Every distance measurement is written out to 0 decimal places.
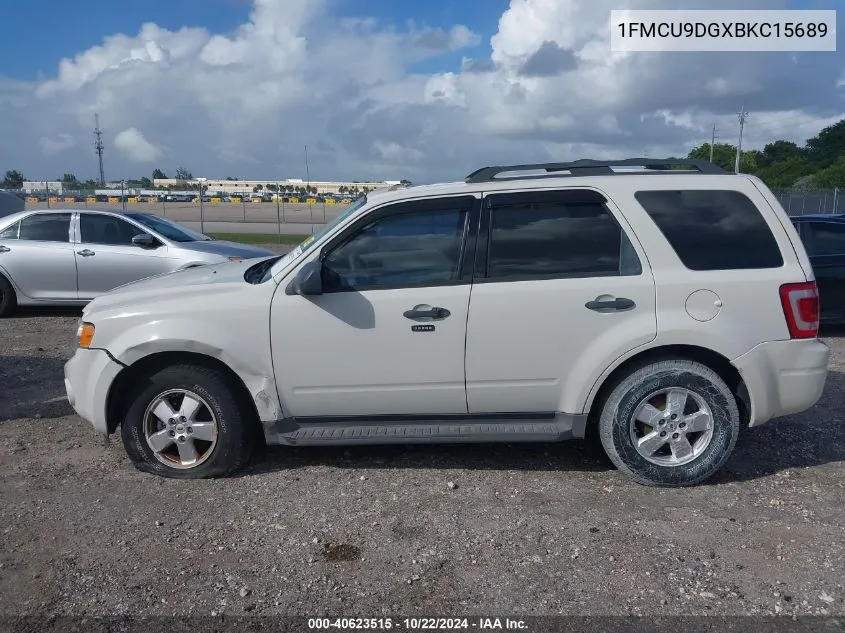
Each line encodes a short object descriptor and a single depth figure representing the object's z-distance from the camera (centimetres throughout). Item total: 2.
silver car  1008
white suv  438
